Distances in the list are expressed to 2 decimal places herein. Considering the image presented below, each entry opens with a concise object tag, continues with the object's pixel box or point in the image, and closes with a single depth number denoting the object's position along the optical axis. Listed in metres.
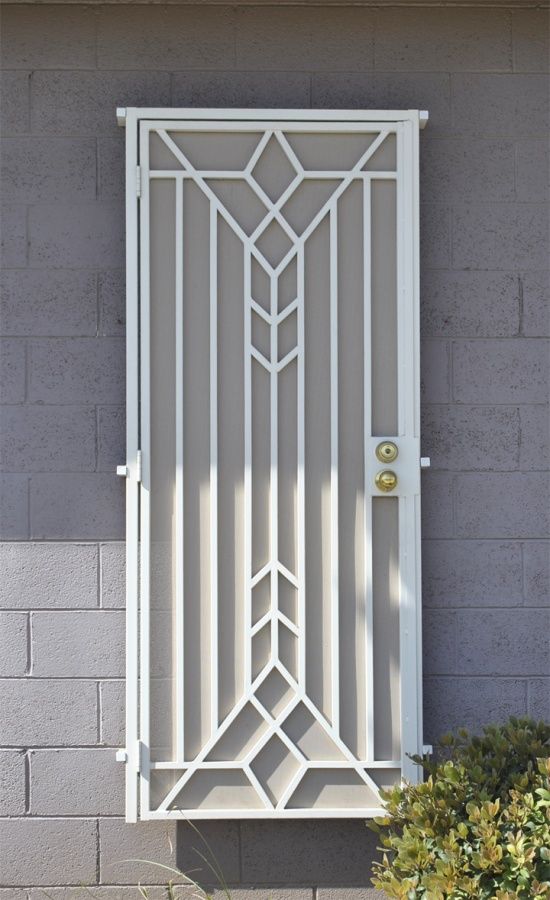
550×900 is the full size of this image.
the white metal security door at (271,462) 2.82
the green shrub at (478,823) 2.21
